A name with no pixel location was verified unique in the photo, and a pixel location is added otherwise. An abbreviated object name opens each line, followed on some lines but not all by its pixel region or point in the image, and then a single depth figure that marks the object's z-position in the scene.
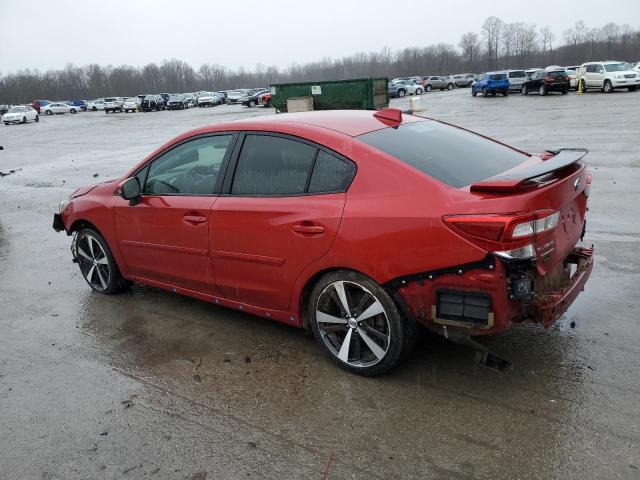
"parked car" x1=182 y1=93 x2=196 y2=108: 68.01
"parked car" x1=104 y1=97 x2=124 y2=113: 64.88
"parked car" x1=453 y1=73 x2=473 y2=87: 63.41
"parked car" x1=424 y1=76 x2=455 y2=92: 60.50
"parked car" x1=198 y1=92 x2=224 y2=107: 63.41
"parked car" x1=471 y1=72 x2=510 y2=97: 39.16
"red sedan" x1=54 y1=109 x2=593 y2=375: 3.08
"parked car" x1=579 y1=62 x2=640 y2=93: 33.06
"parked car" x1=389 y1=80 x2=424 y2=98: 51.16
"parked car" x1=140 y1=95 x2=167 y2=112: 61.84
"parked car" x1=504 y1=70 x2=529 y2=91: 39.81
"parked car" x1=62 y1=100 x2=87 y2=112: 80.24
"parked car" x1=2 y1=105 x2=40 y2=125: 50.59
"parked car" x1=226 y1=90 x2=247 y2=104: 64.82
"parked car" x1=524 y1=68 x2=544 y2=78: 43.09
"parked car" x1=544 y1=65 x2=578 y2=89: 36.73
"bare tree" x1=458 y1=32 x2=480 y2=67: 127.81
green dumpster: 22.95
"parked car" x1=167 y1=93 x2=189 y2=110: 61.69
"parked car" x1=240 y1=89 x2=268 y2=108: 51.75
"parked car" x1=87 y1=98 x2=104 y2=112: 77.38
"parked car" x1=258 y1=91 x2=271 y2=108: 48.03
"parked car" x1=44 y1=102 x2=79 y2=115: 69.62
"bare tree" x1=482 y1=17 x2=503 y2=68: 131.00
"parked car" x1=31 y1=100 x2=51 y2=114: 73.56
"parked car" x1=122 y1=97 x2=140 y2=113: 62.91
